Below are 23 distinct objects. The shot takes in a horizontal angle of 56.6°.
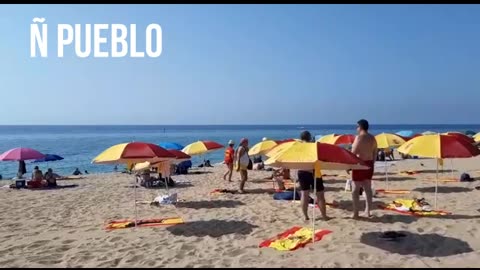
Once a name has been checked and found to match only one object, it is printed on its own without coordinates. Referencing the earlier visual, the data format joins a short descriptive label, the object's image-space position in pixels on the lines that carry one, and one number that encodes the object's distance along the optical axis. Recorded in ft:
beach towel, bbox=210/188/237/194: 39.88
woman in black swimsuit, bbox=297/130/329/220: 24.85
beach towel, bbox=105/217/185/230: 26.10
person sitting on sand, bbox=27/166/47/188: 50.98
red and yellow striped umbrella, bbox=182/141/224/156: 53.49
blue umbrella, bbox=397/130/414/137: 97.29
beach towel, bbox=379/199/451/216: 27.09
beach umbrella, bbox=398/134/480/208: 26.35
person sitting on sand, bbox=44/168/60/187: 52.39
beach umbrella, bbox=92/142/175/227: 24.93
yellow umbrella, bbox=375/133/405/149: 42.60
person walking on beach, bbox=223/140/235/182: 47.16
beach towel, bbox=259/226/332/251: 20.00
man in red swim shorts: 25.35
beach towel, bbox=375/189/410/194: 37.60
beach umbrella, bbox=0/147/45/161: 51.18
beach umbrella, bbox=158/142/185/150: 56.74
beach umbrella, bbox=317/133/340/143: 45.19
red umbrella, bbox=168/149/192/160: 33.61
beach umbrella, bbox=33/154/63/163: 58.75
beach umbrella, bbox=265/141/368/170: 19.89
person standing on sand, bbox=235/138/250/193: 39.63
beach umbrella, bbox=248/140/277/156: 48.39
